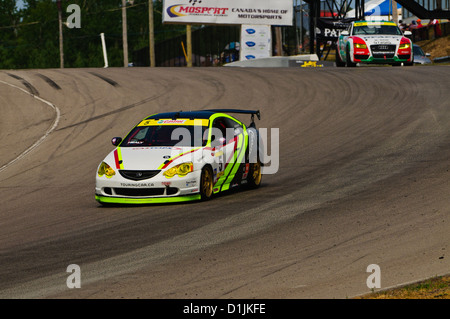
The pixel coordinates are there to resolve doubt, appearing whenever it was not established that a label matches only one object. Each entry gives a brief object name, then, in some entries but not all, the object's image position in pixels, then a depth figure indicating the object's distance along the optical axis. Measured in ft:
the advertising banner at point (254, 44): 178.91
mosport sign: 179.11
